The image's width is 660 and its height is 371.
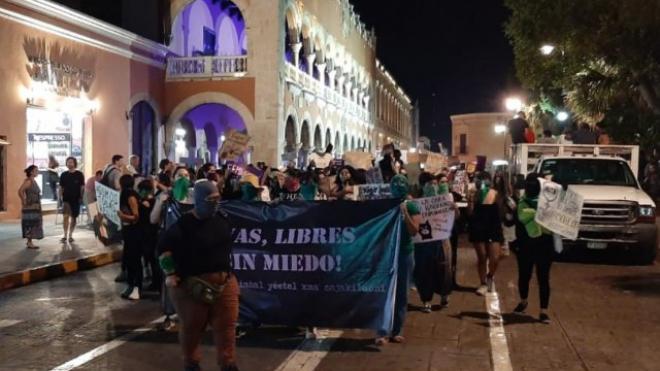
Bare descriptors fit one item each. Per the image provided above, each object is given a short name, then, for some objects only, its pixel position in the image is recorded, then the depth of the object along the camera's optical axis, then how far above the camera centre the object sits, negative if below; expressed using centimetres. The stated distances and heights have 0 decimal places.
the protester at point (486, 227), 971 -82
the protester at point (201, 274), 520 -82
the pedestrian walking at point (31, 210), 1362 -92
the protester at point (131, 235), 962 -98
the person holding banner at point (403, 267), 725 -106
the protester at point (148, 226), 978 -87
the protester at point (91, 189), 1409 -52
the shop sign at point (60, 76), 1905 +250
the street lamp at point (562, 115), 2992 +225
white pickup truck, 1273 -40
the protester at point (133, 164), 1455 +0
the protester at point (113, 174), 1369 -20
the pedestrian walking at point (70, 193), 1473 -62
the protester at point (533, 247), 828 -95
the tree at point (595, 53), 1666 +305
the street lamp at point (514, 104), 2816 +258
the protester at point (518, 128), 1653 +93
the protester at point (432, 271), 855 -129
